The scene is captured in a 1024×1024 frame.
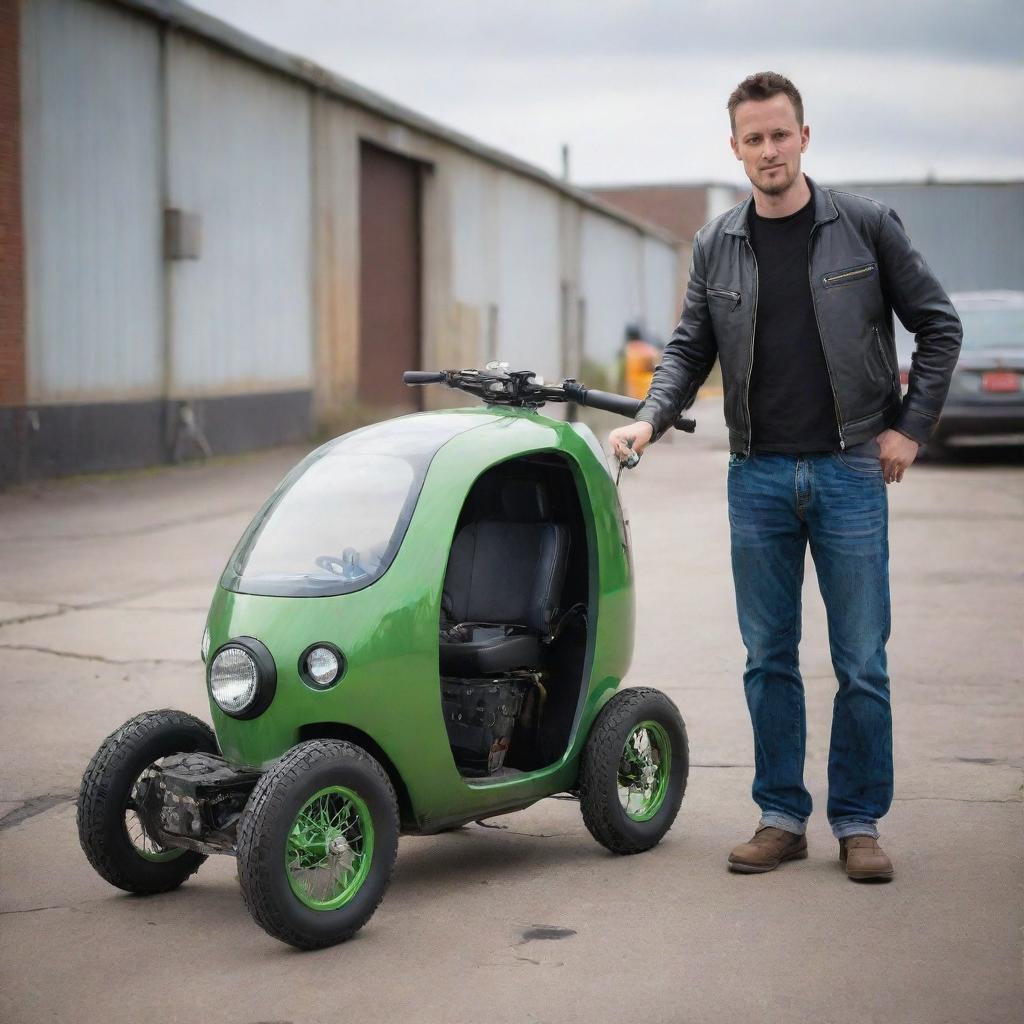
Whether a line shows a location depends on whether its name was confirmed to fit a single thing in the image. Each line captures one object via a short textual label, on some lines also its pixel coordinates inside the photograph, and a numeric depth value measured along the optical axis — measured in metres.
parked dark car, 16.08
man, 4.38
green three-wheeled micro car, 3.89
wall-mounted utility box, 16.28
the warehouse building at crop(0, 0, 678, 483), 14.05
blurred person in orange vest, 27.08
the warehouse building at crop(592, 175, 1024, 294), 47.34
